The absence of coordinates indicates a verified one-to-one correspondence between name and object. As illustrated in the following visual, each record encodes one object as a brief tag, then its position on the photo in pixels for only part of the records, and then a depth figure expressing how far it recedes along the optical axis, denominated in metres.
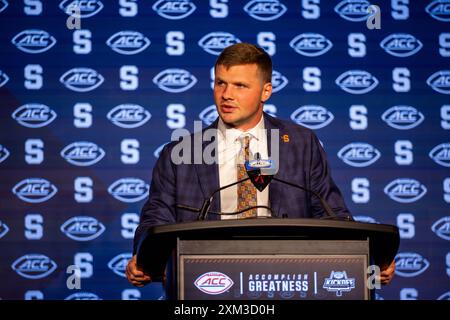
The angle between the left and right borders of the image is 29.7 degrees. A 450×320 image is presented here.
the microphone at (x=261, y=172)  3.20
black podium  2.69
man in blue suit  3.87
